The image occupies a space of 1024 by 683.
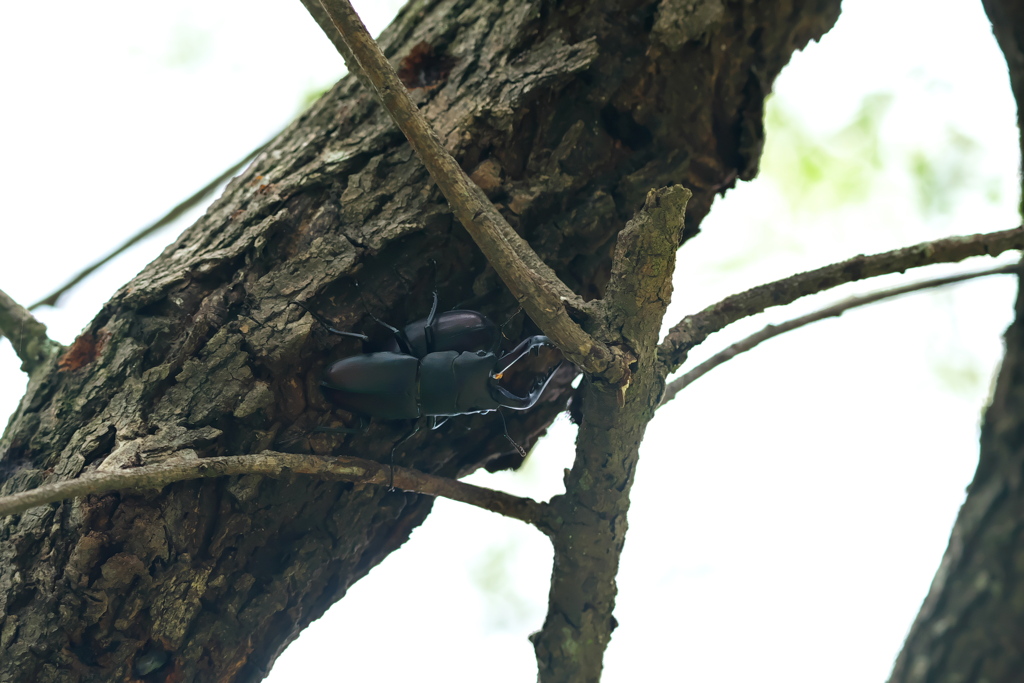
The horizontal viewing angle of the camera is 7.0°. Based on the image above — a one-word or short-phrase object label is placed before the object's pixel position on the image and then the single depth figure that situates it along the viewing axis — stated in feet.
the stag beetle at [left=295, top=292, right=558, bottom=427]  7.34
